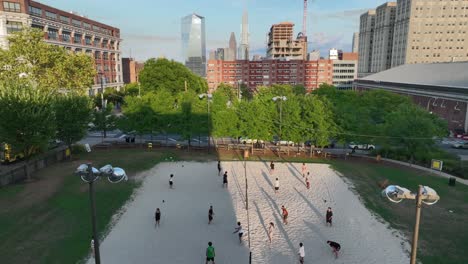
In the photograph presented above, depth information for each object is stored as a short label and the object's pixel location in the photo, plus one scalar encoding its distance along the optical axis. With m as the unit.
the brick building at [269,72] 126.75
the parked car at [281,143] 47.59
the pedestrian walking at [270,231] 18.30
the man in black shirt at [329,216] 20.35
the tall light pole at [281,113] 38.33
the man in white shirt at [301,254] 15.98
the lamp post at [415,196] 9.62
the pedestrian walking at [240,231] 17.99
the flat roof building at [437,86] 60.53
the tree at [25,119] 25.66
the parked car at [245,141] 45.44
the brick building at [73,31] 57.52
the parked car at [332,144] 47.56
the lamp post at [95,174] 11.35
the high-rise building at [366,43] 174.62
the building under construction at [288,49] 156.00
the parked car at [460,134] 55.44
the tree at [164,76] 72.94
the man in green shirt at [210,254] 15.54
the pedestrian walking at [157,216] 19.92
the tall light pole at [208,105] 36.99
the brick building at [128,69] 134.46
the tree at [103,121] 43.50
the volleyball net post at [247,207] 18.70
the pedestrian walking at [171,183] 27.41
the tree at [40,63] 36.62
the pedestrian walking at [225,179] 27.83
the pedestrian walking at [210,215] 20.42
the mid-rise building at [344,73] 136.62
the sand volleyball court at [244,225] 16.98
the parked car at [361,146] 47.16
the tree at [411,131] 35.25
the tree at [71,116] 33.22
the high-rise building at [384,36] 153.12
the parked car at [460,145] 49.73
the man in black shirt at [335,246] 16.62
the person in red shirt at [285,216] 20.62
